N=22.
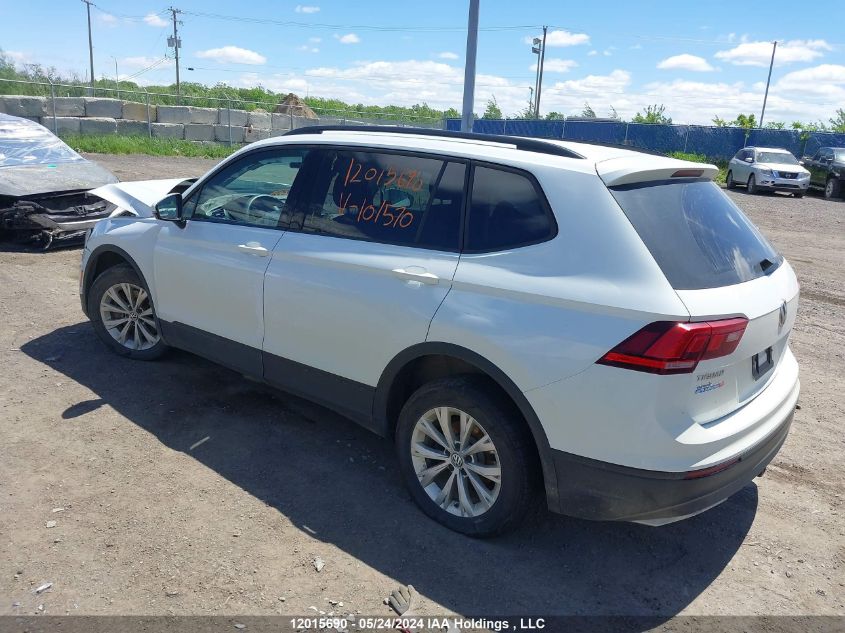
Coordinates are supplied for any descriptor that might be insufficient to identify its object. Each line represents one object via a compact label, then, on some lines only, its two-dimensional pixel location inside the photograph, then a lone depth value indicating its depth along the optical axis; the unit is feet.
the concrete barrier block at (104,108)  85.35
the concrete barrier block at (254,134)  99.66
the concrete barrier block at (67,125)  80.69
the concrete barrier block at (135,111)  89.25
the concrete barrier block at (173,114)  91.61
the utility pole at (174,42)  152.35
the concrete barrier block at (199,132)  92.93
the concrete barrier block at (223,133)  95.91
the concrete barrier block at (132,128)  86.22
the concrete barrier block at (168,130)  89.76
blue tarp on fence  103.14
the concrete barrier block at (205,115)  94.32
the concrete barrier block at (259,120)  101.76
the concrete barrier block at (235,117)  97.07
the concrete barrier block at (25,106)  77.30
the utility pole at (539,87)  180.45
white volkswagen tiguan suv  9.25
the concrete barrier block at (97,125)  82.94
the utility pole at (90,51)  193.77
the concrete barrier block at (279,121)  107.55
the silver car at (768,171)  73.36
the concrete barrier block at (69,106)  81.15
